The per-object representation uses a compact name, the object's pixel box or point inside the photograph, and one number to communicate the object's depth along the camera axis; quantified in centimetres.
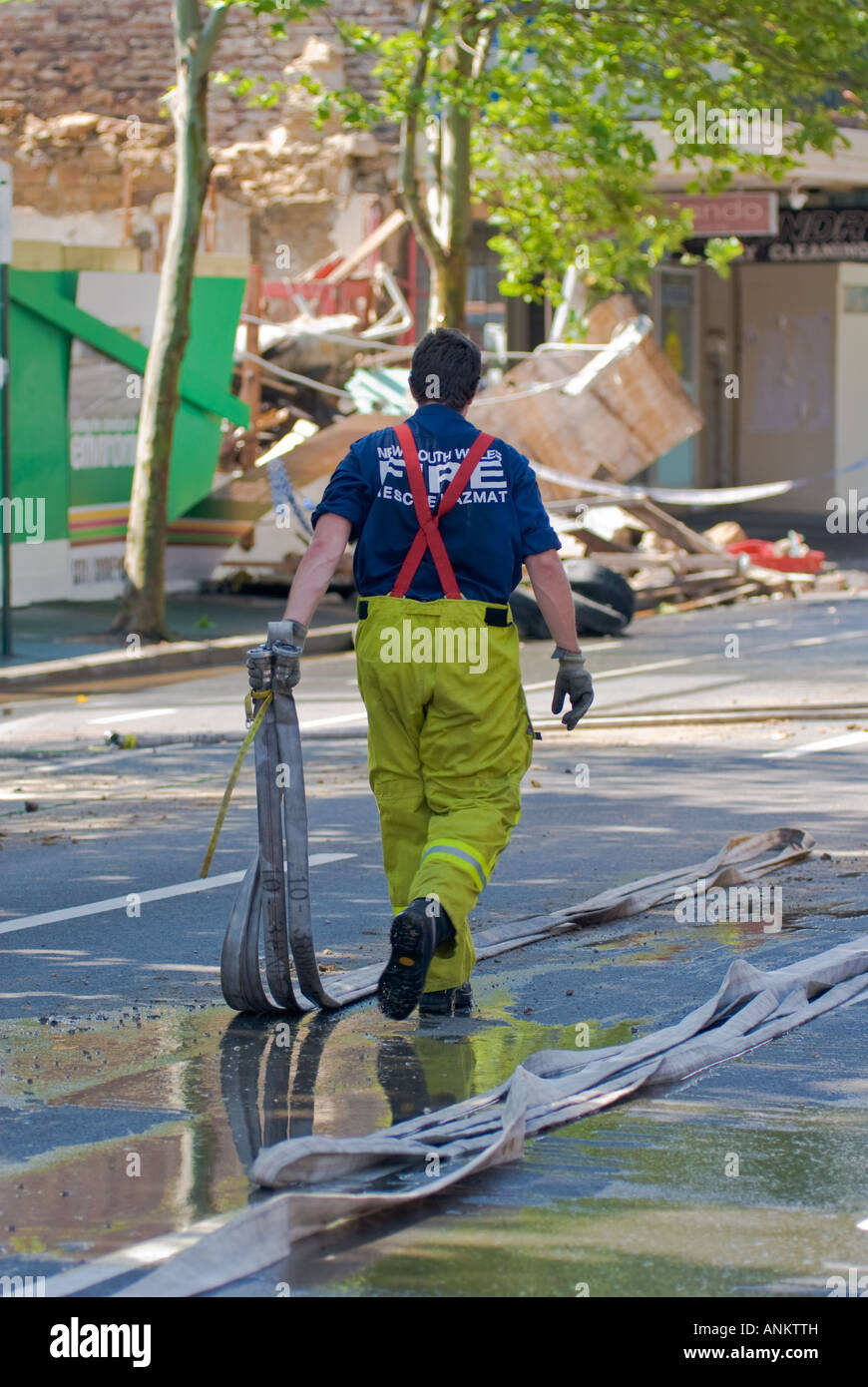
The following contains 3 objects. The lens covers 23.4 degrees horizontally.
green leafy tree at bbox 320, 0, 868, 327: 1959
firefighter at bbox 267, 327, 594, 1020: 569
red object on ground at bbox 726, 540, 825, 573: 2305
